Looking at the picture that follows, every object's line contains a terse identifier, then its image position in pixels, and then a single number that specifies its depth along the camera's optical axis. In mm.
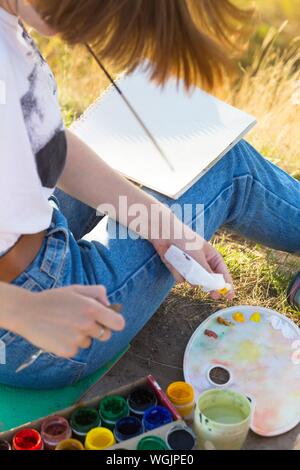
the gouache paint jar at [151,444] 1179
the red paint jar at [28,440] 1181
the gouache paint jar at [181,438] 1193
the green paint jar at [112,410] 1256
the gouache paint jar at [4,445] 1181
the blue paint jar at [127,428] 1220
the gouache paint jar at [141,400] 1278
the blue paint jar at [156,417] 1234
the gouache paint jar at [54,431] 1206
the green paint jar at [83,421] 1228
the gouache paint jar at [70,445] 1178
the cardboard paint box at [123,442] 1175
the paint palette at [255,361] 1450
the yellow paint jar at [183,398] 1328
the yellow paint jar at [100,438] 1195
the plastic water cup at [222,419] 1198
